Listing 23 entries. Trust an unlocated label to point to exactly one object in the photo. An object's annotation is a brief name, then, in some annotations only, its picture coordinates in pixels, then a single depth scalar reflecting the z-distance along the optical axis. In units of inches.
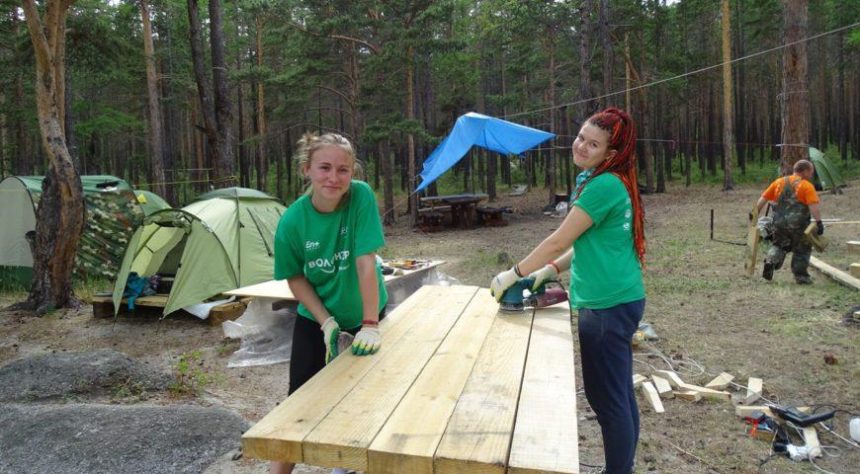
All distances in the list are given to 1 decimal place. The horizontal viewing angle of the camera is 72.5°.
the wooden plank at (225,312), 266.5
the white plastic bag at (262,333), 215.6
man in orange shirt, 282.8
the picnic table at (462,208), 636.7
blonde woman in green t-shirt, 86.2
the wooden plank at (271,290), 217.9
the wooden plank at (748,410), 144.2
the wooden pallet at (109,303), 275.4
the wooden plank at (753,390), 155.3
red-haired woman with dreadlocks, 84.3
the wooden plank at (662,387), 161.2
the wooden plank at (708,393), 157.5
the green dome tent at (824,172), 699.4
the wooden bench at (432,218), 633.6
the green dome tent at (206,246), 273.4
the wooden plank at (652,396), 154.0
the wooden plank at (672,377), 165.9
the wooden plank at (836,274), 267.5
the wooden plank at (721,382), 165.0
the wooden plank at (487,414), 52.9
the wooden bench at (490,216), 642.2
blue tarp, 562.3
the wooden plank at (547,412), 52.4
